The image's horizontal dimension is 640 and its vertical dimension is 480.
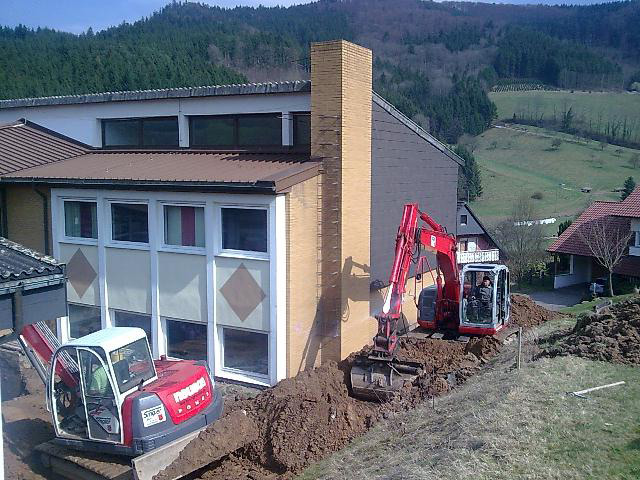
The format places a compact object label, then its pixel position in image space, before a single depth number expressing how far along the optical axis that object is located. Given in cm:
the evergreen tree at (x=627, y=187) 5685
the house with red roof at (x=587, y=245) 3338
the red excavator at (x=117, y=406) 1092
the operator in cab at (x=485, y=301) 1770
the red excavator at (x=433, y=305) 1491
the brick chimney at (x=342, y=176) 1597
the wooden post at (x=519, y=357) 1371
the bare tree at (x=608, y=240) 3225
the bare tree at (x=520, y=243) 4069
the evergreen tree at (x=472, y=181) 6525
